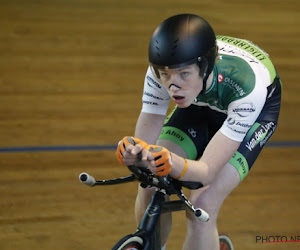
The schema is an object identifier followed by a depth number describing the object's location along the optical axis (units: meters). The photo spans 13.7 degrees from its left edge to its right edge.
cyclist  4.98
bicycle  4.91
